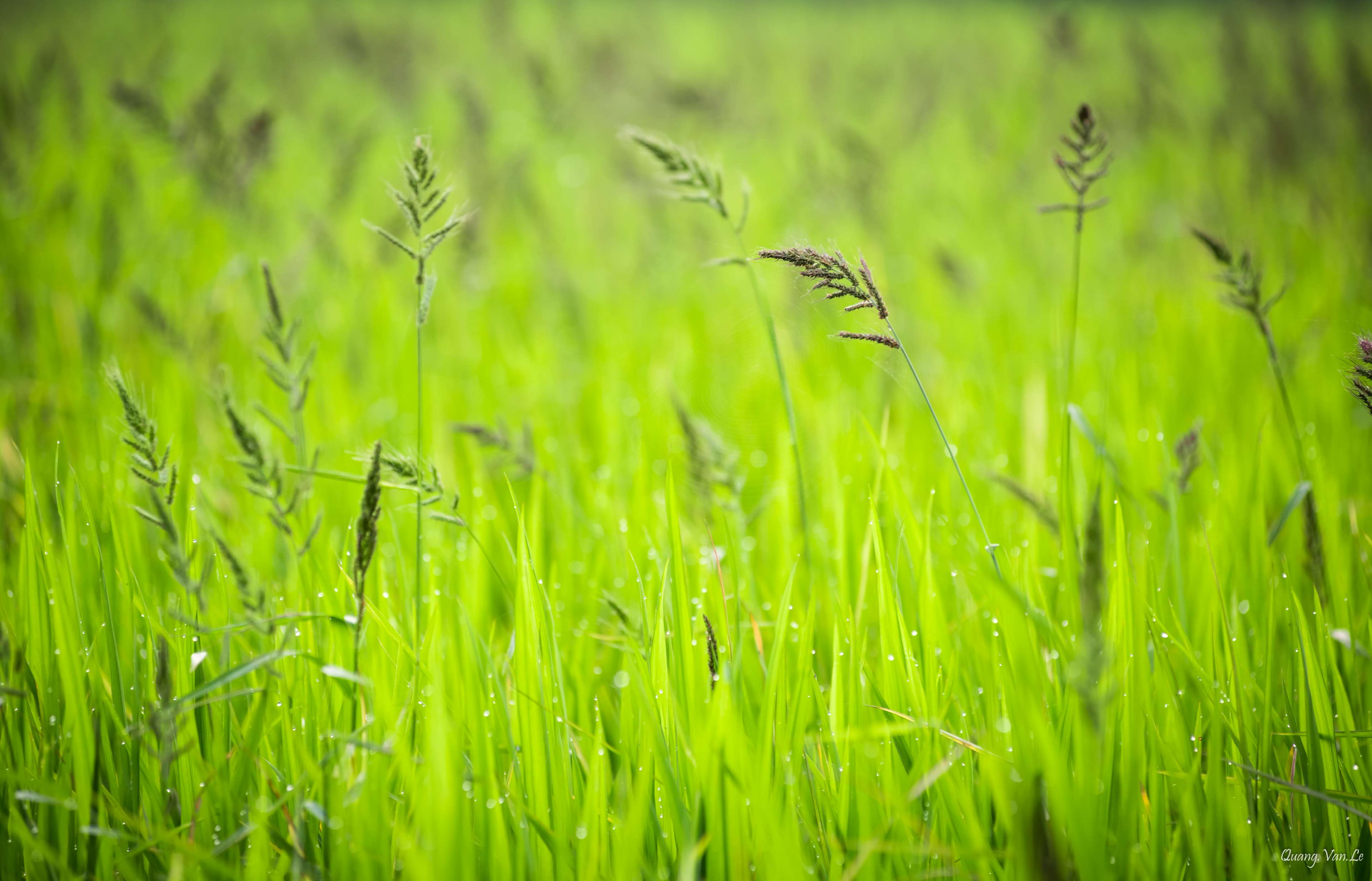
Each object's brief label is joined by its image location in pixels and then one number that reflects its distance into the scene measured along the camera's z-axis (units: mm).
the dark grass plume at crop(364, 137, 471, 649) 3640
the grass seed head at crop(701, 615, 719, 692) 3684
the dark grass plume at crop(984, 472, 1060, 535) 3775
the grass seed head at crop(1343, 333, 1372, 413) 3645
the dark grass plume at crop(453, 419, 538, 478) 3930
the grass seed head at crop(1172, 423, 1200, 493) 3859
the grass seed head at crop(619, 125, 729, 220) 3780
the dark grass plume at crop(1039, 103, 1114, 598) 3712
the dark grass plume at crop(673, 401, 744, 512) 3888
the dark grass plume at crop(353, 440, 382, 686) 3594
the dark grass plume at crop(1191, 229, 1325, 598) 3808
